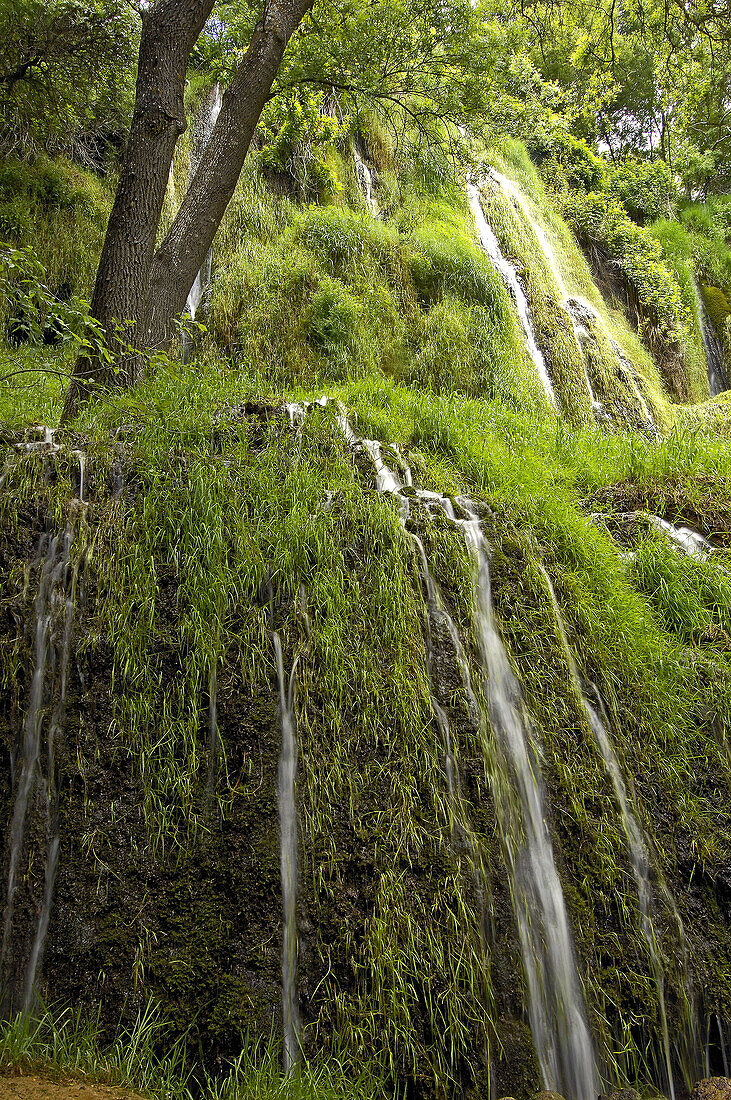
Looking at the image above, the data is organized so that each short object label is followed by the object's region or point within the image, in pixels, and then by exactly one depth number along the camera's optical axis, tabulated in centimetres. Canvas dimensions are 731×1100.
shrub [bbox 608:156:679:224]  1447
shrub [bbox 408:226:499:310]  805
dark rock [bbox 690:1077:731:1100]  207
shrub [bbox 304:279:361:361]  699
